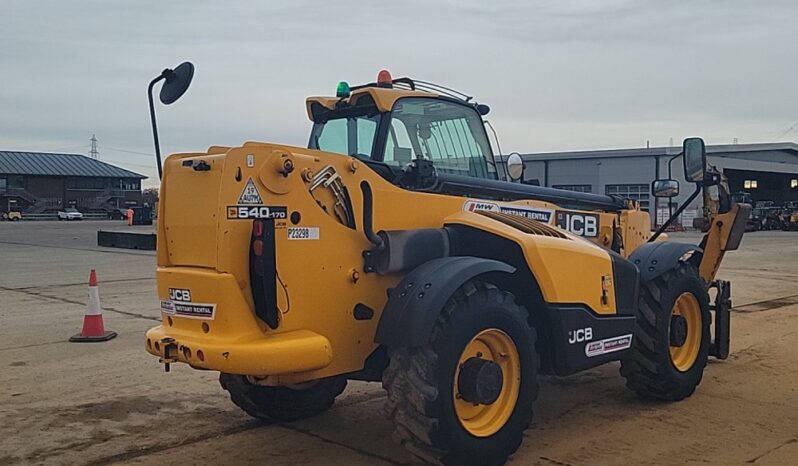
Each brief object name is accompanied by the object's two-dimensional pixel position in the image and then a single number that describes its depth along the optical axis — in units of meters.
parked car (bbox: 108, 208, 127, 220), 76.74
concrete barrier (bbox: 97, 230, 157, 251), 25.66
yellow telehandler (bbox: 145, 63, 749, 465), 4.34
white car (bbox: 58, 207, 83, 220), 71.69
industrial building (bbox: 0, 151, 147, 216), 78.69
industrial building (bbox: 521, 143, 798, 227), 45.00
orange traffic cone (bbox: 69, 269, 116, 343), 9.17
